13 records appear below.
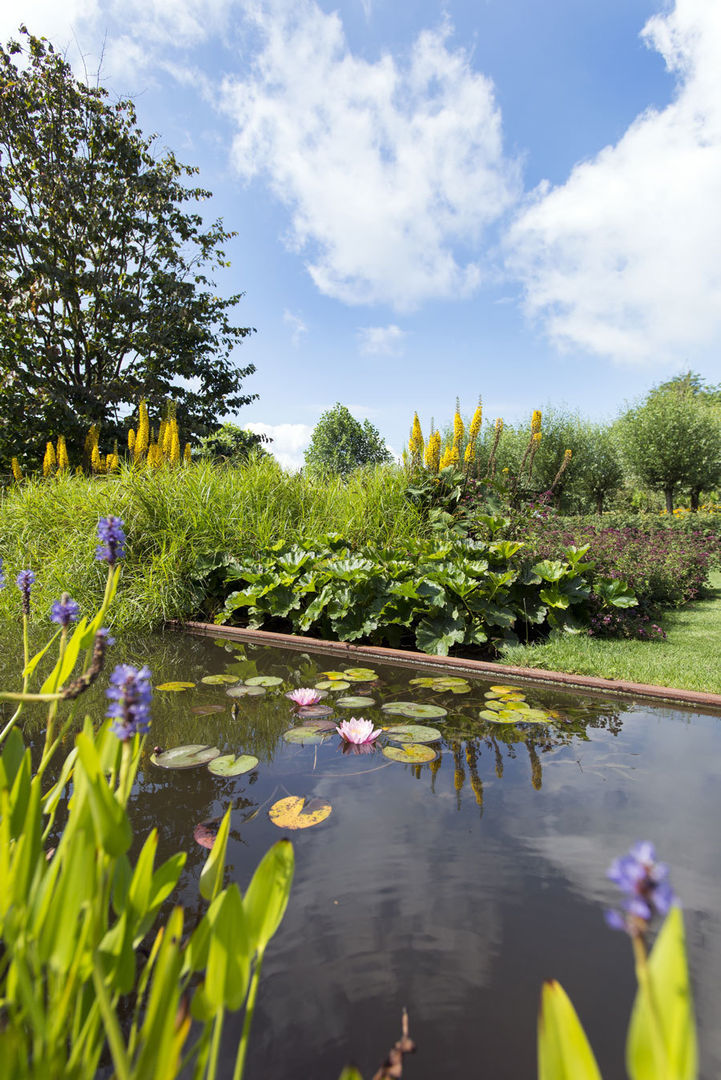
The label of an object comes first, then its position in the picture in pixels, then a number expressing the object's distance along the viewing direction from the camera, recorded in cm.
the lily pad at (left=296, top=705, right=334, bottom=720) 259
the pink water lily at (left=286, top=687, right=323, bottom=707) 260
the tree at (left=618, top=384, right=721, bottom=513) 1836
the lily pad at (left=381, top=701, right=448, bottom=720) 258
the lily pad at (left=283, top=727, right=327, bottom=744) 231
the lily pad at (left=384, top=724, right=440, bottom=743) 229
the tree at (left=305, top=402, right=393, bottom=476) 3844
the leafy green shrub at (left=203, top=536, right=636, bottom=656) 367
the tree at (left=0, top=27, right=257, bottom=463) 1054
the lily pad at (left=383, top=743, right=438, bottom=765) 210
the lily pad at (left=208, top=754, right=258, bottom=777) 194
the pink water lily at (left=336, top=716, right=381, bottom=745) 215
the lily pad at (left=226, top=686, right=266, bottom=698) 290
